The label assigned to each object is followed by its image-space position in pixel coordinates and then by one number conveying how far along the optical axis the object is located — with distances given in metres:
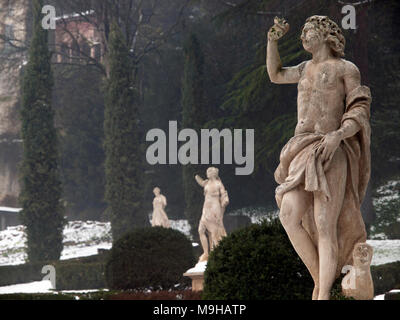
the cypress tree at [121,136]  24.59
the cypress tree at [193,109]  24.97
